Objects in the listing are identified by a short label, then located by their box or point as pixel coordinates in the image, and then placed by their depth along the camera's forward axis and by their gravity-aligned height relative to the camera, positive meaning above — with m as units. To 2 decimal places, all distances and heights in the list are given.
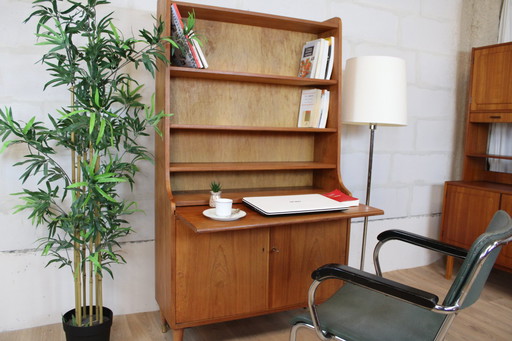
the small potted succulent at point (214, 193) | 2.03 -0.33
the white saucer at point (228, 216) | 1.76 -0.39
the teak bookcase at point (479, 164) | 2.85 -0.26
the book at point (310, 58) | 2.34 +0.40
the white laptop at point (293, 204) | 1.88 -0.37
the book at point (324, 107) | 2.39 +0.12
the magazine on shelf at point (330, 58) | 2.33 +0.39
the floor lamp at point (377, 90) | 2.29 +0.22
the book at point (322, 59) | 2.33 +0.39
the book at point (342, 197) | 2.05 -0.35
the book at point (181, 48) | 1.95 +0.37
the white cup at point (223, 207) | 1.78 -0.35
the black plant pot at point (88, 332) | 1.93 -0.98
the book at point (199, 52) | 2.05 +0.36
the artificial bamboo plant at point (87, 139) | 1.72 -0.08
